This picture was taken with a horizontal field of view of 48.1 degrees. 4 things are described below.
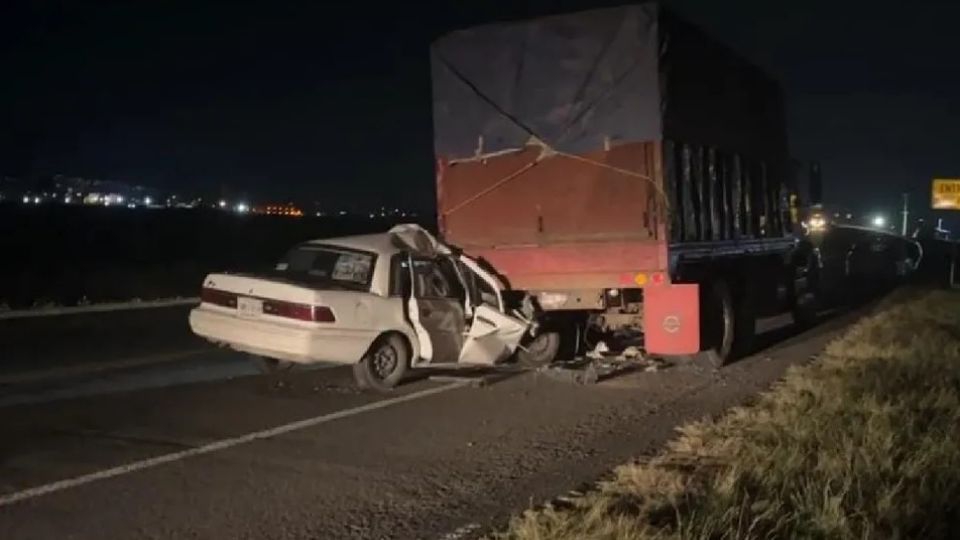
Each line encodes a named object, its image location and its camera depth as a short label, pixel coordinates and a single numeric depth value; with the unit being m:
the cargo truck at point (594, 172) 11.97
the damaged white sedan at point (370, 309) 10.42
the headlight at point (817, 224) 19.56
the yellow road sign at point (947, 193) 27.53
